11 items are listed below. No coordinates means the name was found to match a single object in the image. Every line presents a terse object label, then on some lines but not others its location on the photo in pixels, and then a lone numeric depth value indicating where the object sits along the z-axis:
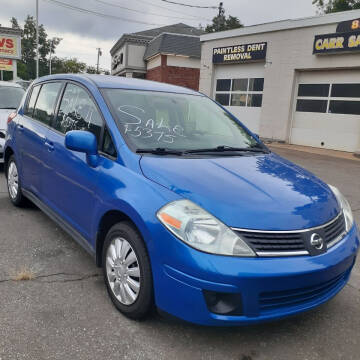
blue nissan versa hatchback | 2.16
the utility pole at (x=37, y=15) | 32.16
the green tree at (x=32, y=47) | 65.81
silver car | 7.04
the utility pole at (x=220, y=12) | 32.89
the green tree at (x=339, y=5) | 26.20
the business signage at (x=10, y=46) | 24.81
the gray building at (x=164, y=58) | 23.72
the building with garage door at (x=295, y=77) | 13.14
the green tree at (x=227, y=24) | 41.09
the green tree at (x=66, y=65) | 66.38
